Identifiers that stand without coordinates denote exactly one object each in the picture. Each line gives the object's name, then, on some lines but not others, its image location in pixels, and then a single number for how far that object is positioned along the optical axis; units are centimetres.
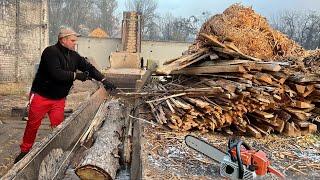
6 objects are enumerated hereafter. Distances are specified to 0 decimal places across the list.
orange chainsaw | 250
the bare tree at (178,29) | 3637
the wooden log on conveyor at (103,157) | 305
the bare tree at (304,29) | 2752
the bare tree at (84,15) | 4125
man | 435
